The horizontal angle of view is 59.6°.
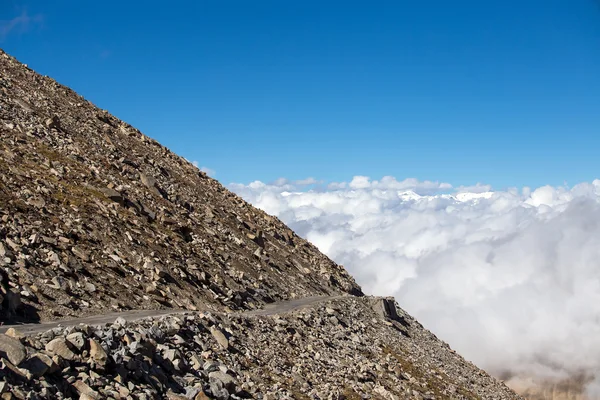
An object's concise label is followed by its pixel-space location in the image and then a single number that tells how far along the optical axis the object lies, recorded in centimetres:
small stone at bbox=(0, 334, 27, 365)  1867
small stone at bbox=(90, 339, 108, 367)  2205
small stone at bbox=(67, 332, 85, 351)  2177
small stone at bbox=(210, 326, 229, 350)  3425
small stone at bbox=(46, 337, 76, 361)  2080
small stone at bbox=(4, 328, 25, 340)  2027
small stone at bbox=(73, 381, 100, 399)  1971
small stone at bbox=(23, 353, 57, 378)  1886
